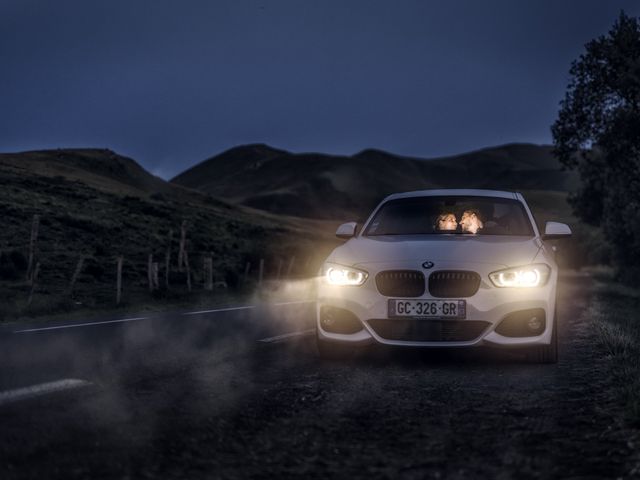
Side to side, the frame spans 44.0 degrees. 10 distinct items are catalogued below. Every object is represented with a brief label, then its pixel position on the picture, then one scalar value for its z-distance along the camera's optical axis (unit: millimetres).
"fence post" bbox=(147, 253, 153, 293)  22081
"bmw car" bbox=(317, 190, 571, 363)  7098
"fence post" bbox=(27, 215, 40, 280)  22477
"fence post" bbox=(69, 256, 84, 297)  19988
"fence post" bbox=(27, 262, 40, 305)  16773
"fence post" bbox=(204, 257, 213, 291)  24214
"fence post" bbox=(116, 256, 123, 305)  18438
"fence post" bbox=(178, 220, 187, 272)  31325
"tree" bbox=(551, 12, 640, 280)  25359
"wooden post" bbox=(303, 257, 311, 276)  44856
